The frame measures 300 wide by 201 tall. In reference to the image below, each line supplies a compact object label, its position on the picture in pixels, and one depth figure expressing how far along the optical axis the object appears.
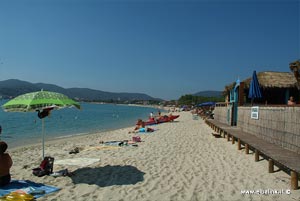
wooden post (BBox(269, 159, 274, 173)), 5.19
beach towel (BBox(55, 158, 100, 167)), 6.23
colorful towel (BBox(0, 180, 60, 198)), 4.15
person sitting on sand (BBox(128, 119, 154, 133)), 14.44
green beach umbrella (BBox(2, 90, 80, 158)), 4.69
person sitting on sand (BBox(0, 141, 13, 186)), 4.38
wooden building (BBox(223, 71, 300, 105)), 13.27
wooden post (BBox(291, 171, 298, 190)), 4.14
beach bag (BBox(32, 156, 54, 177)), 5.24
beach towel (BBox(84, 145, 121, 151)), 8.54
